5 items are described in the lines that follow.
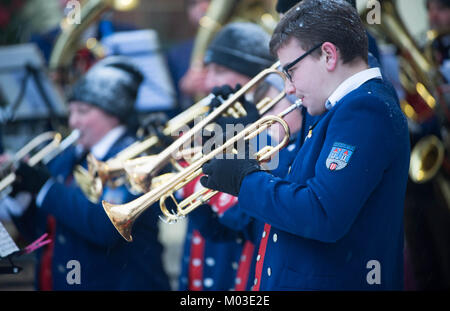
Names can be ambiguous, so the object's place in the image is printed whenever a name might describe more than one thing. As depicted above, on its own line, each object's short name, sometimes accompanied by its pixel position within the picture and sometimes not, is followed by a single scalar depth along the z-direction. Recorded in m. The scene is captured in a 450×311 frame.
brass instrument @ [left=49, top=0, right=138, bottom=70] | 9.76
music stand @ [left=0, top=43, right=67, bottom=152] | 8.87
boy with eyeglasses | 3.71
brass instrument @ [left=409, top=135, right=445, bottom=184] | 8.57
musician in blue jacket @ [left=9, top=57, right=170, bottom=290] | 6.25
